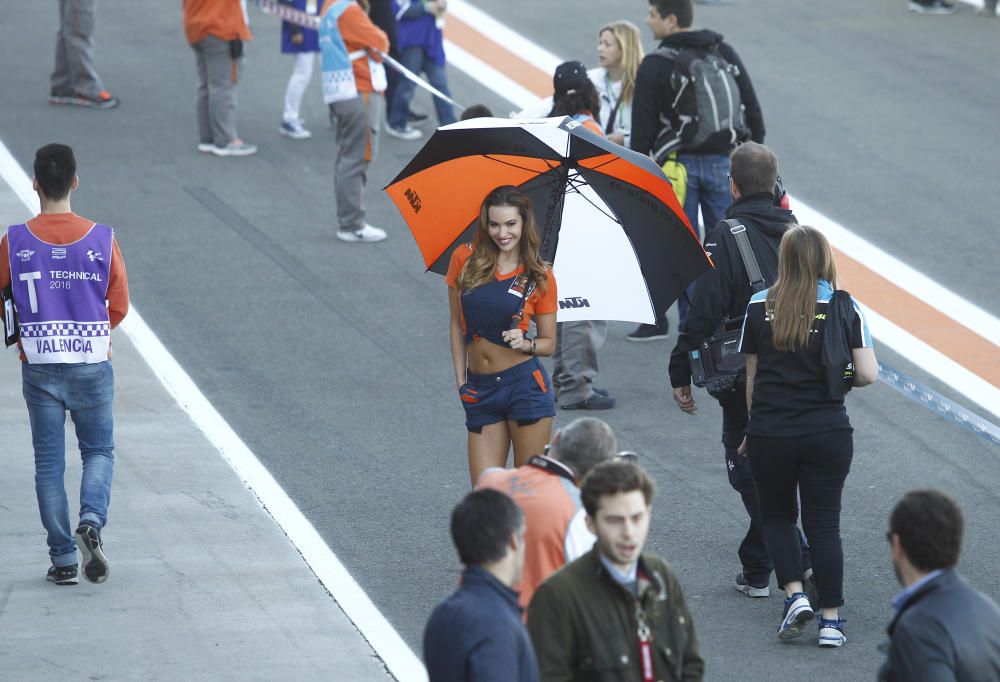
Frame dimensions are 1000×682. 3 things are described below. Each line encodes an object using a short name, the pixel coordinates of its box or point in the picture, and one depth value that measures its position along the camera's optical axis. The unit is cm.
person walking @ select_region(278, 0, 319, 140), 3209
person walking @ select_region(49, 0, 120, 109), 3284
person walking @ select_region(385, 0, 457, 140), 3212
